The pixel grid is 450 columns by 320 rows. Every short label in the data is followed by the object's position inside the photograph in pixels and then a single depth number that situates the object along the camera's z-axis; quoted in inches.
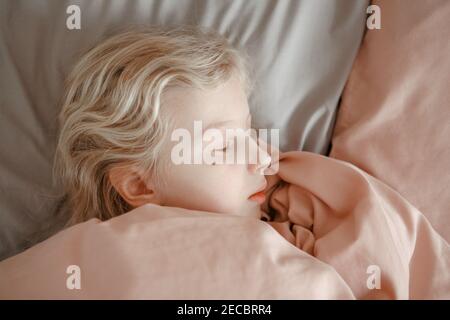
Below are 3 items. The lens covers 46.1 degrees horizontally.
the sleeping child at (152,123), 36.7
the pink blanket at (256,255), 31.1
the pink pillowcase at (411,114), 39.2
